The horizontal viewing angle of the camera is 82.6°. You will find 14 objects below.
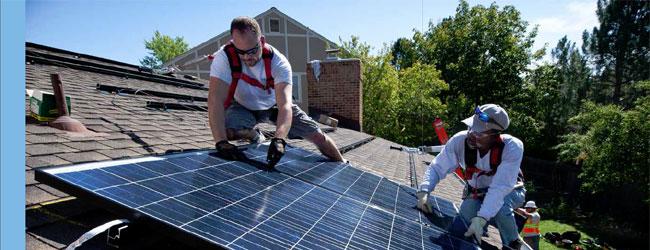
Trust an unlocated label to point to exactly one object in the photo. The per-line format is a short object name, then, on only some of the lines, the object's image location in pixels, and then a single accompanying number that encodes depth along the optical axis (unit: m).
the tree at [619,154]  19.20
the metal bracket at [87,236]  1.76
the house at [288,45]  26.83
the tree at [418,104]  30.34
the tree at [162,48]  60.97
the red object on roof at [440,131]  11.18
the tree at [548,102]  34.81
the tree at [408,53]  41.03
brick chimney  14.64
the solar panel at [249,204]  1.88
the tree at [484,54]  36.34
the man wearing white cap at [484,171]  3.76
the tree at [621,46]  31.91
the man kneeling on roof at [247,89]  3.56
